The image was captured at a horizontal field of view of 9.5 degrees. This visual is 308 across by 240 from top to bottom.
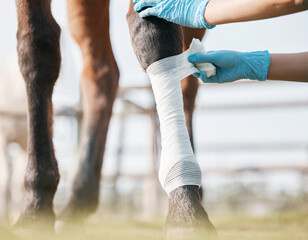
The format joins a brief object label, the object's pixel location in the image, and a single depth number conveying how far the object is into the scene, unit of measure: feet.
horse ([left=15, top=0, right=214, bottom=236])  12.69
